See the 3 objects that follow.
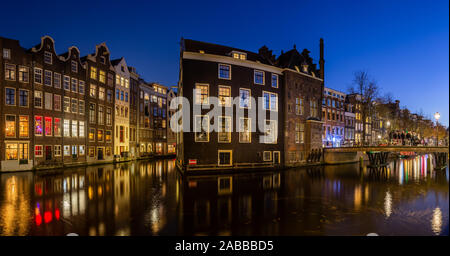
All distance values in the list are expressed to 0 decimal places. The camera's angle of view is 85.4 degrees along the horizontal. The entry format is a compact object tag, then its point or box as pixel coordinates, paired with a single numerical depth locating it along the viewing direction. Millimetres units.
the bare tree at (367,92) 51594
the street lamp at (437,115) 26009
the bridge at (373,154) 35469
